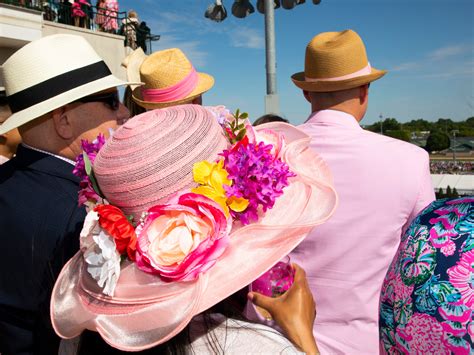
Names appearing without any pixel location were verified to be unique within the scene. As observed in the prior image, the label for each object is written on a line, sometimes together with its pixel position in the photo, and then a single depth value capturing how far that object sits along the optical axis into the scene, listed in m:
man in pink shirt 1.75
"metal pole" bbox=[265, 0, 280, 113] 5.46
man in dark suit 1.54
